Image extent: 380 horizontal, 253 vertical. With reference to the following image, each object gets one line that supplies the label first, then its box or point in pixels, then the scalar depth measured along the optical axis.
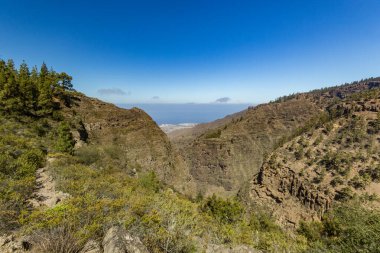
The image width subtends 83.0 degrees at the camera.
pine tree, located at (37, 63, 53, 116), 33.91
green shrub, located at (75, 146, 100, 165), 26.73
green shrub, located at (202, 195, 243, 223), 27.87
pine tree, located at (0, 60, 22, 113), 30.05
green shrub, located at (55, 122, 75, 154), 24.80
